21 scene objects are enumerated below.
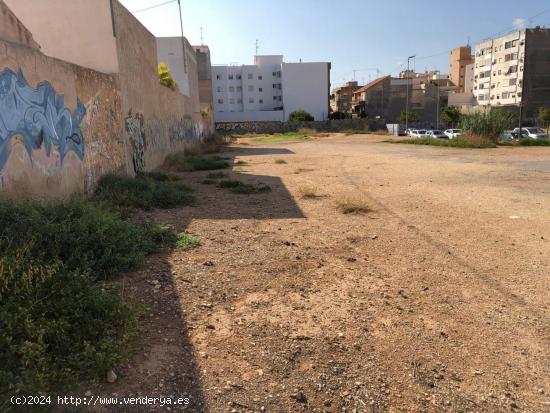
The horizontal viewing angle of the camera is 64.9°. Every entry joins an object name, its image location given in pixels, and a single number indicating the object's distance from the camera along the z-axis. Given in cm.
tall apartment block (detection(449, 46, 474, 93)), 10656
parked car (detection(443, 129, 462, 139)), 4153
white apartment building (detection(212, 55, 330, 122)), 8038
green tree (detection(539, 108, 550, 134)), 5694
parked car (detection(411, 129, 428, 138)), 4588
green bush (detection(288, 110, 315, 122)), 6969
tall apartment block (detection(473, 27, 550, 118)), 7400
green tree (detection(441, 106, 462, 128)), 6085
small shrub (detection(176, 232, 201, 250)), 550
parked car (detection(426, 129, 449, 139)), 4300
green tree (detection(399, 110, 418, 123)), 6956
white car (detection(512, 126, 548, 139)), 3981
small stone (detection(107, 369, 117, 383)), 264
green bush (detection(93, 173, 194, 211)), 756
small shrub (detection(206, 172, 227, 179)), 1318
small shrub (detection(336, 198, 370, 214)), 814
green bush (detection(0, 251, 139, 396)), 246
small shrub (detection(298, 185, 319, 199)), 982
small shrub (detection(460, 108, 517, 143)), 2903
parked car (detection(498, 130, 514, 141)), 2991
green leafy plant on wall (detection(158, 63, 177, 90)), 1933
